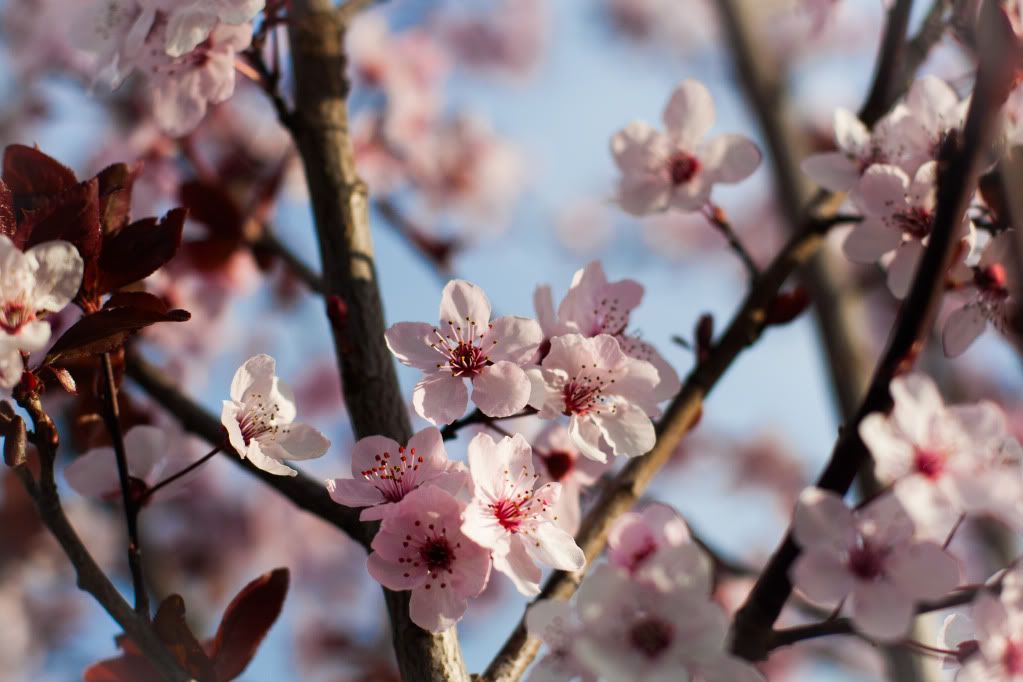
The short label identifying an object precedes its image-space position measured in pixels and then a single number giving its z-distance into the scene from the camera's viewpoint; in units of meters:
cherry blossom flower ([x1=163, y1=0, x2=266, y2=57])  0.53
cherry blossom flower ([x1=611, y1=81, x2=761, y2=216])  0.56
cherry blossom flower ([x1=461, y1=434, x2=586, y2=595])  0.50
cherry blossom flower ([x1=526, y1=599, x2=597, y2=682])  0.50
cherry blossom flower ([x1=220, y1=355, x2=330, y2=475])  0.52
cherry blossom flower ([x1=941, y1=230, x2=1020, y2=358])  0.52
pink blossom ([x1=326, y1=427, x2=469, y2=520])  0.51
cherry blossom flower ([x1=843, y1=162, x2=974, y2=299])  0.53
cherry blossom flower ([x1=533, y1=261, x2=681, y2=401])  0.52
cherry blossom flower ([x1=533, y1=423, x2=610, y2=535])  0.54
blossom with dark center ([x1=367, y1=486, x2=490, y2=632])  0.51
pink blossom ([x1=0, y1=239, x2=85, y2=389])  0.49
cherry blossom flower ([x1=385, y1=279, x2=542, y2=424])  0.51
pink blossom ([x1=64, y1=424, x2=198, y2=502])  0.54
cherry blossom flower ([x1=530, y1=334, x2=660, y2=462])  0.51
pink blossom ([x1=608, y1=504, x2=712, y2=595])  0.49
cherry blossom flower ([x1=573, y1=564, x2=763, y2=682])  0.48
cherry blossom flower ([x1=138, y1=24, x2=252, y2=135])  0.56
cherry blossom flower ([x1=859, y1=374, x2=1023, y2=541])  0.49
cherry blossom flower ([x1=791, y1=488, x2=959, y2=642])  0.49
